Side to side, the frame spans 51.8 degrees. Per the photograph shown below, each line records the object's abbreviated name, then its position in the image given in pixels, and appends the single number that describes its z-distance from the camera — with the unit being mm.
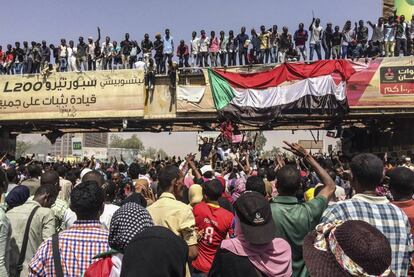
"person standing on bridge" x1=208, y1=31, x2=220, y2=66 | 16609
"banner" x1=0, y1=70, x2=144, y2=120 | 16844
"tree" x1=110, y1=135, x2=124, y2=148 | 108400
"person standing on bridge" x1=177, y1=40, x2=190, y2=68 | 16875
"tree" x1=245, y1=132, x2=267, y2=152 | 64062
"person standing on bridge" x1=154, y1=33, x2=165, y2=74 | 16688
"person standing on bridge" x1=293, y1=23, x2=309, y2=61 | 15961
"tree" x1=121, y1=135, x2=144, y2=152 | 104781
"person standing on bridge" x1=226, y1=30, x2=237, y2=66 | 16516
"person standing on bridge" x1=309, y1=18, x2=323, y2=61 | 15914
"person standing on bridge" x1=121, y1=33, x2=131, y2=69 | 17203
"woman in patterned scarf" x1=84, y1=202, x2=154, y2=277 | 2270
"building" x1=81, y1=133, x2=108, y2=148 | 94144
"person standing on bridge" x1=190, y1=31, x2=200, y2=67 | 16719
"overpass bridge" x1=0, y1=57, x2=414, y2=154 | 15055
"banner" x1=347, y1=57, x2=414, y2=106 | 14977
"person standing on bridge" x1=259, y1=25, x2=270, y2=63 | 16188
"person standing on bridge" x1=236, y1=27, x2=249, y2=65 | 16359
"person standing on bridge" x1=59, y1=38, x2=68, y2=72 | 17719
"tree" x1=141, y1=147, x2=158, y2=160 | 105300
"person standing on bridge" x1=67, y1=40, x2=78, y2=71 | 17672
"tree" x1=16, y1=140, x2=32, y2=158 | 81412
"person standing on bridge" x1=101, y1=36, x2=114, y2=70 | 17484
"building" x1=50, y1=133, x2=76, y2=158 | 92525
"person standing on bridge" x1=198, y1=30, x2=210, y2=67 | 16656
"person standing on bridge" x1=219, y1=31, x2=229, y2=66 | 16578
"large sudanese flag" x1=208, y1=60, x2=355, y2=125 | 15062
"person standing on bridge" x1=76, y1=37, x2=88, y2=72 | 17625
